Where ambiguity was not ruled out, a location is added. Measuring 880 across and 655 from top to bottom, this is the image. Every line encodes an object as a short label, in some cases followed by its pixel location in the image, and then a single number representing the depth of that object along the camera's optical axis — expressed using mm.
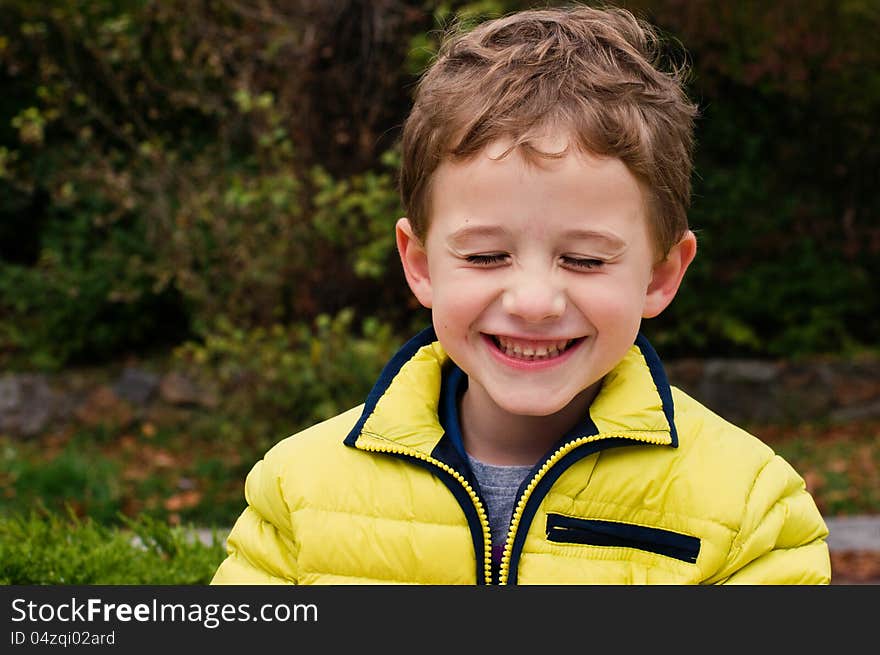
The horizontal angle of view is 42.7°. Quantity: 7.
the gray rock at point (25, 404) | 7730
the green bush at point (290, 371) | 5578
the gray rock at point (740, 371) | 7926
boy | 1979
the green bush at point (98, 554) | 2773
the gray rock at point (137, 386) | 7871
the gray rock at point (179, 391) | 7766
